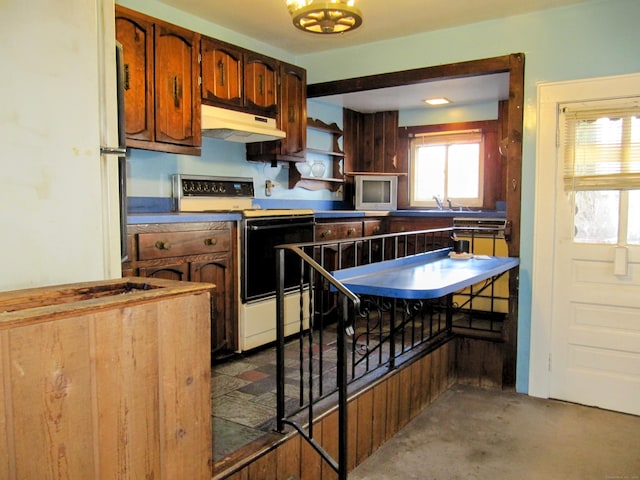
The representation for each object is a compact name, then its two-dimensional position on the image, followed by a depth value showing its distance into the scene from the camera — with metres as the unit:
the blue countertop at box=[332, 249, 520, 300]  2.12
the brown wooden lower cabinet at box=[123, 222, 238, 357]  2.66
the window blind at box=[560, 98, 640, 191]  2.92
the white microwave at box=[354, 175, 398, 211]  5.63
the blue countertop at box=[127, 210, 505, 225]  2.65
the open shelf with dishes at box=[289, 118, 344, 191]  4.97
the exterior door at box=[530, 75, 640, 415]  2.96
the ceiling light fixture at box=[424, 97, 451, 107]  5.32
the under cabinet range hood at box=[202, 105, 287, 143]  3.29
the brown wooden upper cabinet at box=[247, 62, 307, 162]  3.91
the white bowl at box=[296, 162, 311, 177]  4.96
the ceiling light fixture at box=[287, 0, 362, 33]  2.18
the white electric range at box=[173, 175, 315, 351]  3.23
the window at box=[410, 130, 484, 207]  5.61
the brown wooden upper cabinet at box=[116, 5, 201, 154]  2.83
